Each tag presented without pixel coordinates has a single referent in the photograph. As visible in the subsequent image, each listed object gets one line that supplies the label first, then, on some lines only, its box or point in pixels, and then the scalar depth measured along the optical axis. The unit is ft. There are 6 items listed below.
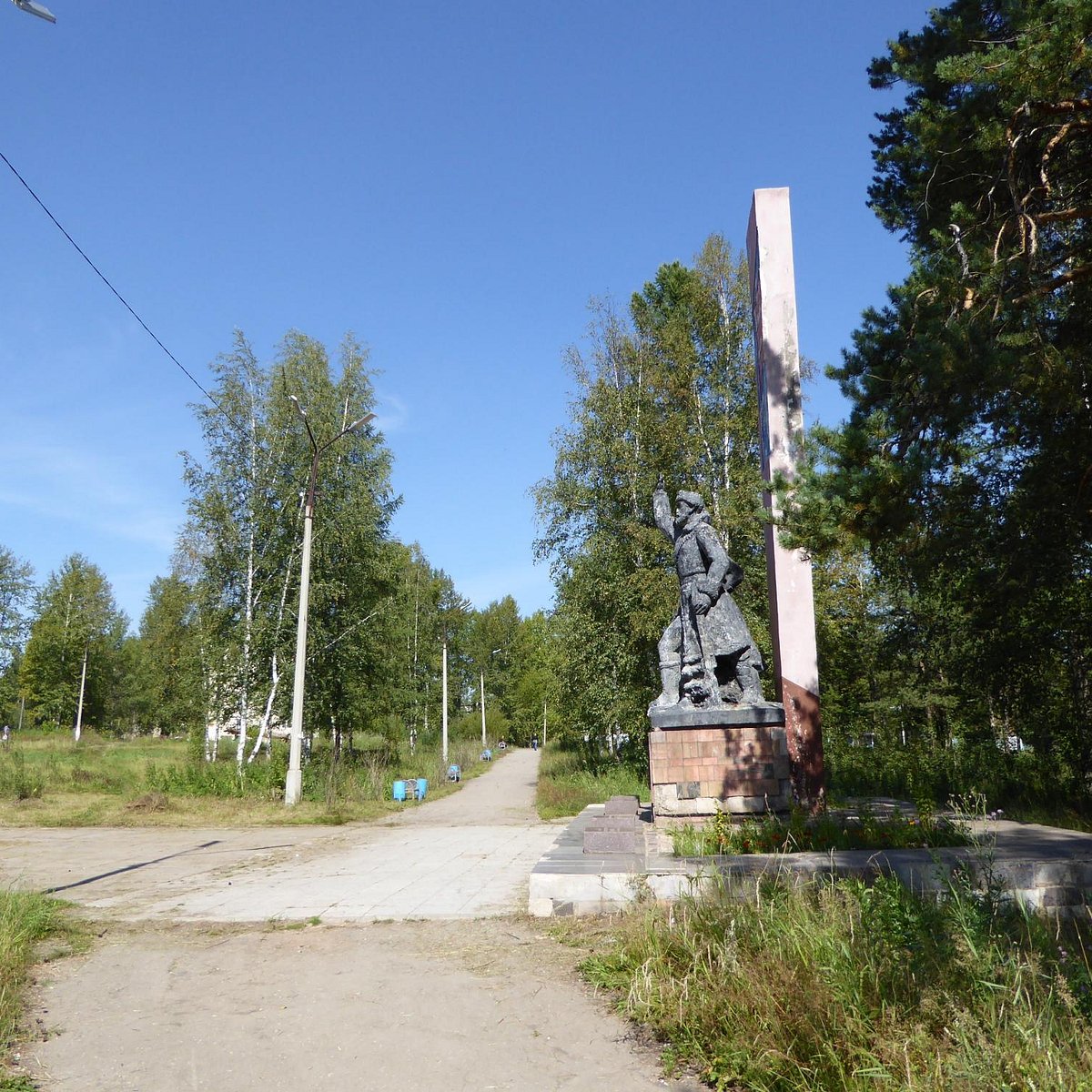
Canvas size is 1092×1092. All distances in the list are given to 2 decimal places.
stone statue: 30.32
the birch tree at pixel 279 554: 66.28
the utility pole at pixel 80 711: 147.47
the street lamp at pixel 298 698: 51.39
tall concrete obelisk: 31.37
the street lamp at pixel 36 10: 20.62
